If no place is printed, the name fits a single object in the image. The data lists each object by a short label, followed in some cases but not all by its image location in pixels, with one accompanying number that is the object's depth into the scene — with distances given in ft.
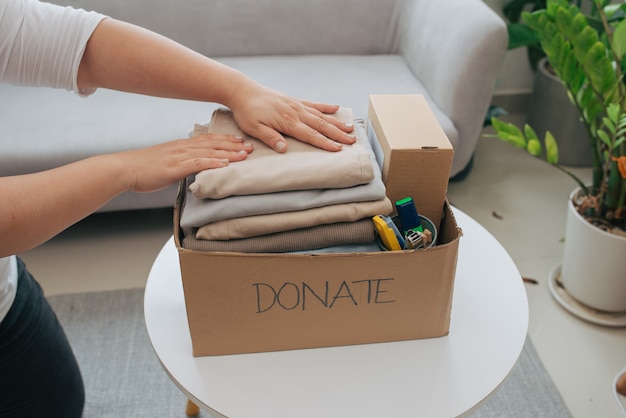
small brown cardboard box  2.50
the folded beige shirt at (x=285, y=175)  2.29
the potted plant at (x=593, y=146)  3.82
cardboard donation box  2.20
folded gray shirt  2.25
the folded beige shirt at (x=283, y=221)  2.25
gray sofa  4.83
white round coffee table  2.37
